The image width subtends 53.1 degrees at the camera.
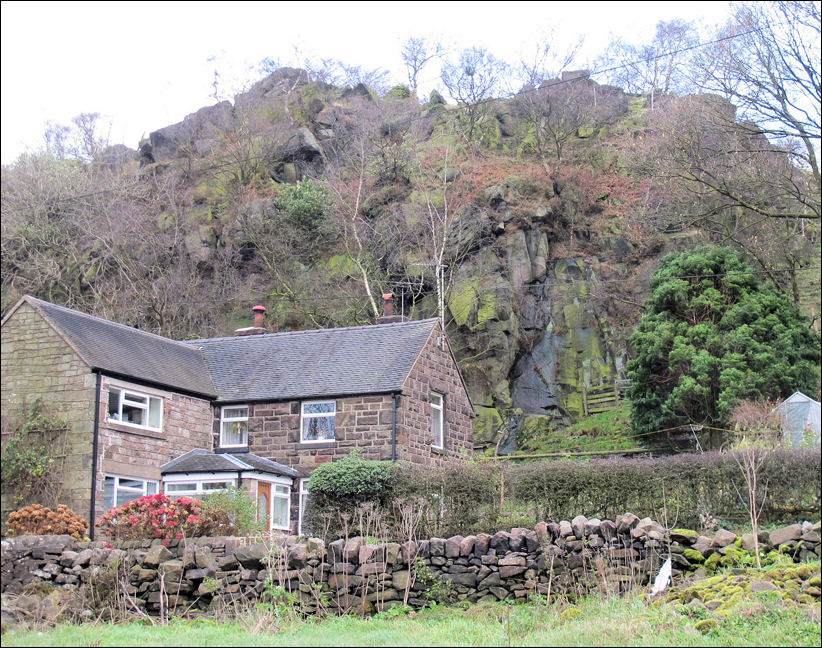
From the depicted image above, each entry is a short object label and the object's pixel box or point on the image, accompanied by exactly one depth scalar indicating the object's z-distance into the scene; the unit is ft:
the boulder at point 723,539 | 44.45
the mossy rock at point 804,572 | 36.68
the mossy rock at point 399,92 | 192.56
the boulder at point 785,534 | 40.84
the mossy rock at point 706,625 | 32.60
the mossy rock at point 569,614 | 37.68
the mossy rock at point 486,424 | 116.98
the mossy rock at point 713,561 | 43.65
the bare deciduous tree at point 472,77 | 168.66
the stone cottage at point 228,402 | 72.02
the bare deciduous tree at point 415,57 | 195.43
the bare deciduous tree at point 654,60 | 175.52
